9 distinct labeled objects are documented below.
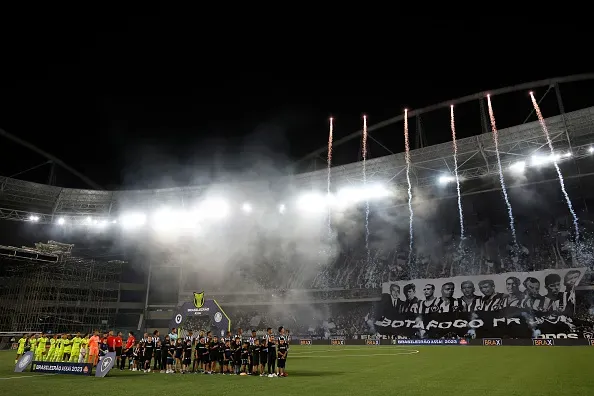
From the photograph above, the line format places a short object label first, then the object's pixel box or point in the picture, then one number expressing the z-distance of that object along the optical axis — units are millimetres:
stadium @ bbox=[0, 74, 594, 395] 29906
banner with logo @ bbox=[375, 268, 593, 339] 28859
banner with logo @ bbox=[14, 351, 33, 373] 15562
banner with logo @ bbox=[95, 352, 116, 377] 13570
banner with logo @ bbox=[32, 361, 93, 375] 14117
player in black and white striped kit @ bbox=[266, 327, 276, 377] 13727
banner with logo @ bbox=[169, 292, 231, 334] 21984
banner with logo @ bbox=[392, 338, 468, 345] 29775
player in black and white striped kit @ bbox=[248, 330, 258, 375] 14008
